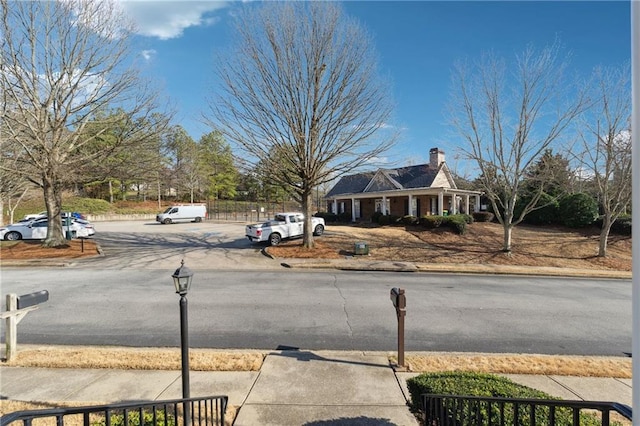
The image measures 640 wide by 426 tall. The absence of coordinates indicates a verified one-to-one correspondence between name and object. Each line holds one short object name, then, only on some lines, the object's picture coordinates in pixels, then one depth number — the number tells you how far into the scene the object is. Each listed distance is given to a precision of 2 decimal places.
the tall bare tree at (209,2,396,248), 14.42
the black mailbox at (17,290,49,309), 4.93
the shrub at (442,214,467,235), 21.34
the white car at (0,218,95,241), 19.42
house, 27.69
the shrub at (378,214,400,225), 25.40
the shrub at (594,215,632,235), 22.31
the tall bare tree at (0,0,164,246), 13.60
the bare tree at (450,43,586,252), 15.78
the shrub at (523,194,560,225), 26.44
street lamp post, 3.85
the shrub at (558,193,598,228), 24.33
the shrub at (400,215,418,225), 23.88
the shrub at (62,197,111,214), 43.69
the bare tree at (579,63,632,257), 15.50
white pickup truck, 17.78
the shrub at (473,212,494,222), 27.31
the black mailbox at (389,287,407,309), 5.32
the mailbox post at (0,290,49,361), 5.01
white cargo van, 34.66
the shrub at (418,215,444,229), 22.20
